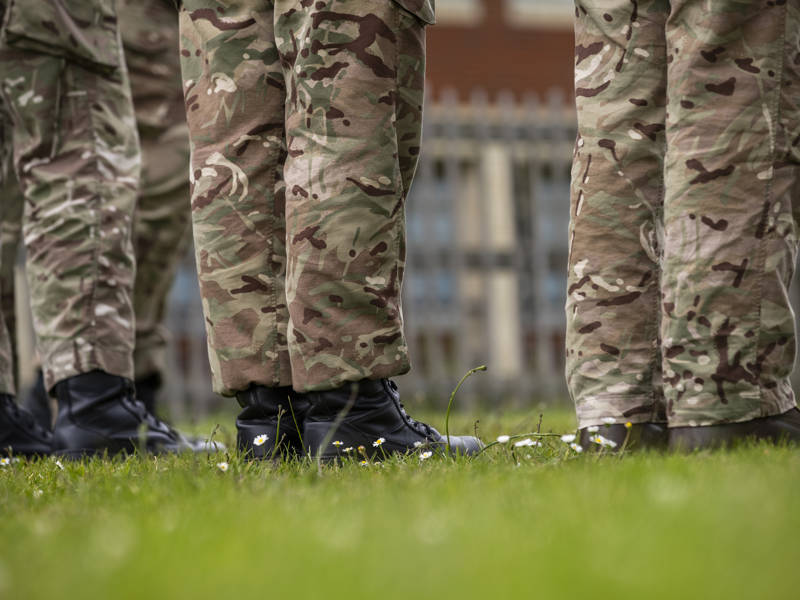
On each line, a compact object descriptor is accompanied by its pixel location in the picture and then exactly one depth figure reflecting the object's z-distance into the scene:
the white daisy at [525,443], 11.62
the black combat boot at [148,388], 12.59
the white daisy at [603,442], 11.58
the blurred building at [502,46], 36.15
